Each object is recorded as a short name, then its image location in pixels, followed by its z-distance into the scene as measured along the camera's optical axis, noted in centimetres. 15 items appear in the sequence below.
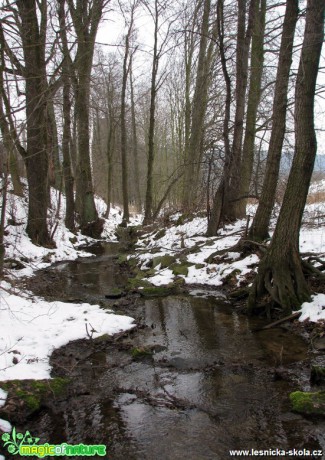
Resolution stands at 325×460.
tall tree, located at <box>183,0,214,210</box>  1583
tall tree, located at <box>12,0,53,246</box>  1234
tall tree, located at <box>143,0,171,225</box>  1843
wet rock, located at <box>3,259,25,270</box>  910
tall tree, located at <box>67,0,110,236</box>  1766
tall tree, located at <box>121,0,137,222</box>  2077
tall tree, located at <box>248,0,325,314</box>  634
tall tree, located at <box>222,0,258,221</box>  1111
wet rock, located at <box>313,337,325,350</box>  560
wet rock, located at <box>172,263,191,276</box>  1035
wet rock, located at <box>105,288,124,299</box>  895
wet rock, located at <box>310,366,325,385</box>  467
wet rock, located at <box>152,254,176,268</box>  1120
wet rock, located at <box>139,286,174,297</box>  915
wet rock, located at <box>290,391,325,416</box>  397
